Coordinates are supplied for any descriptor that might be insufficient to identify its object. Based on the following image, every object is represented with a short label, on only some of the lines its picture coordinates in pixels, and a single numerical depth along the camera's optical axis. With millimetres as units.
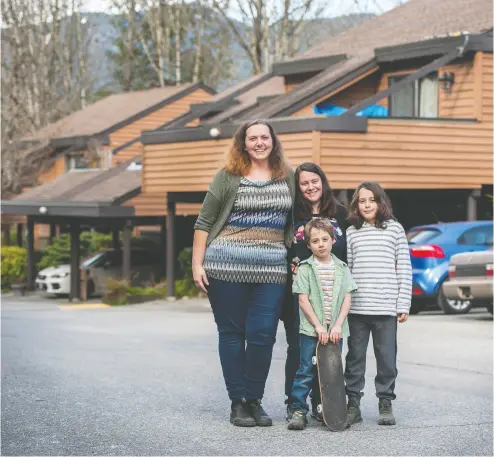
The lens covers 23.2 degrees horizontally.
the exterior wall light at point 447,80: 26422
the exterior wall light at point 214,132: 26453
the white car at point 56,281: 33750
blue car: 19672
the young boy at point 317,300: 7555
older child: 7797
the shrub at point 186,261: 30688
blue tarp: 26812
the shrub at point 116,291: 29125
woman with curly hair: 7680
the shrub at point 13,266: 39188
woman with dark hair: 7766
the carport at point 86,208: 31516
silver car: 17125
